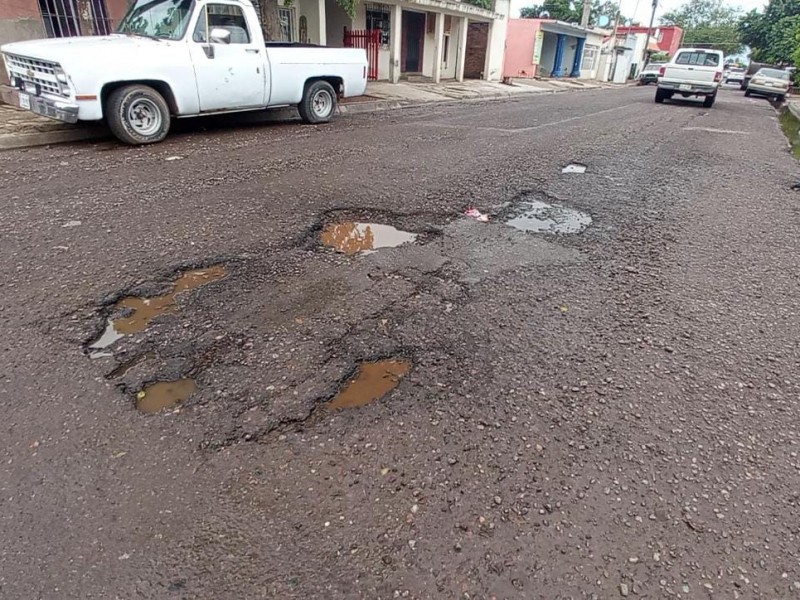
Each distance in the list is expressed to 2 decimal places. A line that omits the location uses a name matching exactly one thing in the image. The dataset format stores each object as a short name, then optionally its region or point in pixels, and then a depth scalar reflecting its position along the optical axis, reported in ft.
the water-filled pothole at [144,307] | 9.45
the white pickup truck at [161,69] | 22.12
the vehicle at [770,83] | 87.10
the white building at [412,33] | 56.49
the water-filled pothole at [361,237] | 14.08
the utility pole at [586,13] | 121.10
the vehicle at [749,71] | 126.70
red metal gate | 61.87
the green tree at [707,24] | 234.83
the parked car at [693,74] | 56.18
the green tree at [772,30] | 128.06
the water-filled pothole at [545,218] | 16.47
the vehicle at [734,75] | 144.42
